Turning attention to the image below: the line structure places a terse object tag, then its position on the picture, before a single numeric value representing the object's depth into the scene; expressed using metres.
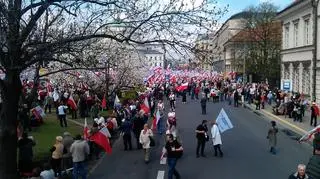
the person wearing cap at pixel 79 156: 8.47
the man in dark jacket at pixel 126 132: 11.78
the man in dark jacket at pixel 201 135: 10.94
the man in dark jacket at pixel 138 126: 12.40
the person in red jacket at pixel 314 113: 16.30
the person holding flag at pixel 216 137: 10.98
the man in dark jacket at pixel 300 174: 5.78
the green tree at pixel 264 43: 39.11
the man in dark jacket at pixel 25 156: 8.40
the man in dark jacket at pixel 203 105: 20.92
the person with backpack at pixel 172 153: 8.45
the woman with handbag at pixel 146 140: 10.40
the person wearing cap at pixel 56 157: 8.65
